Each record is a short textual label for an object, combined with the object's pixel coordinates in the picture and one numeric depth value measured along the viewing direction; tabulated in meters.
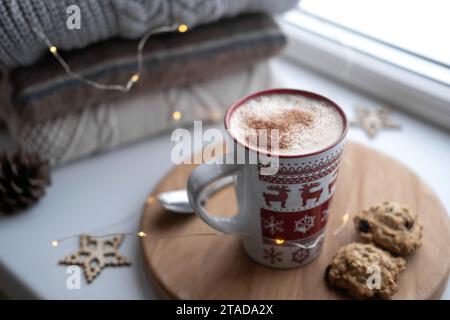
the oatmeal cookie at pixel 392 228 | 0.50
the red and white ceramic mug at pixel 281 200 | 0.44
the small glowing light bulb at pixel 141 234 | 0.55
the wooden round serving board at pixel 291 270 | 0.49
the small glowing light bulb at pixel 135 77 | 0.63
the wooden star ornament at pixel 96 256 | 0.53
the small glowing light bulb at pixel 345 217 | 0.56
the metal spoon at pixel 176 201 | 0.57
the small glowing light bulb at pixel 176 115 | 0.70
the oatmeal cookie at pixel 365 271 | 0.46
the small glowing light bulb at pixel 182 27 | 0.62
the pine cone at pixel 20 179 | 0.58
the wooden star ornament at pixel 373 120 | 0.71
